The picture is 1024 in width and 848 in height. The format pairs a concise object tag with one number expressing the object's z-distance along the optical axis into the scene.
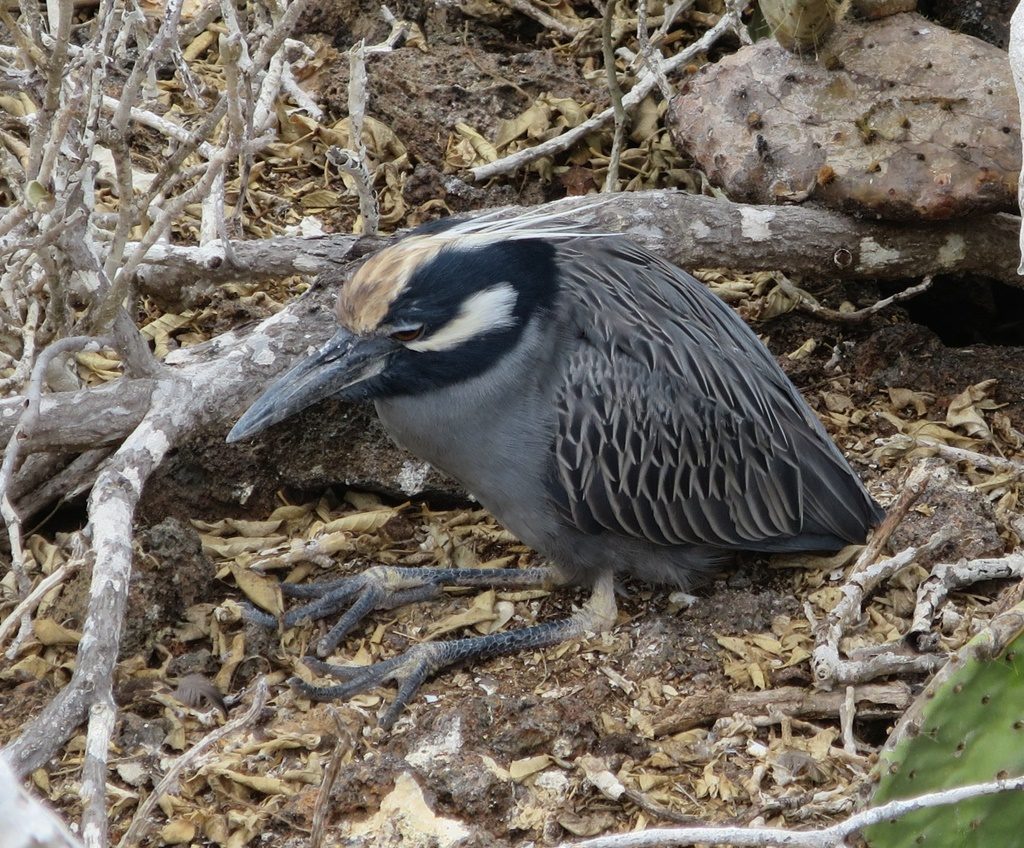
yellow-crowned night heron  8.18
